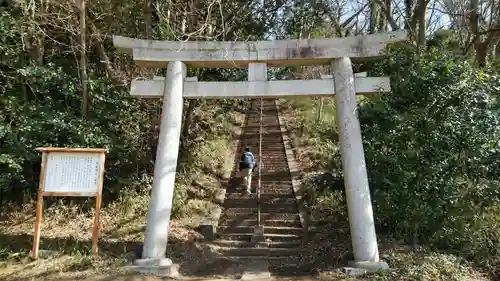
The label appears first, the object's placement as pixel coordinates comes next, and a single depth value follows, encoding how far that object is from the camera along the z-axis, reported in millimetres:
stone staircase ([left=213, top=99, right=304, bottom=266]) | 9469
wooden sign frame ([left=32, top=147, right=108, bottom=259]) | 7496
